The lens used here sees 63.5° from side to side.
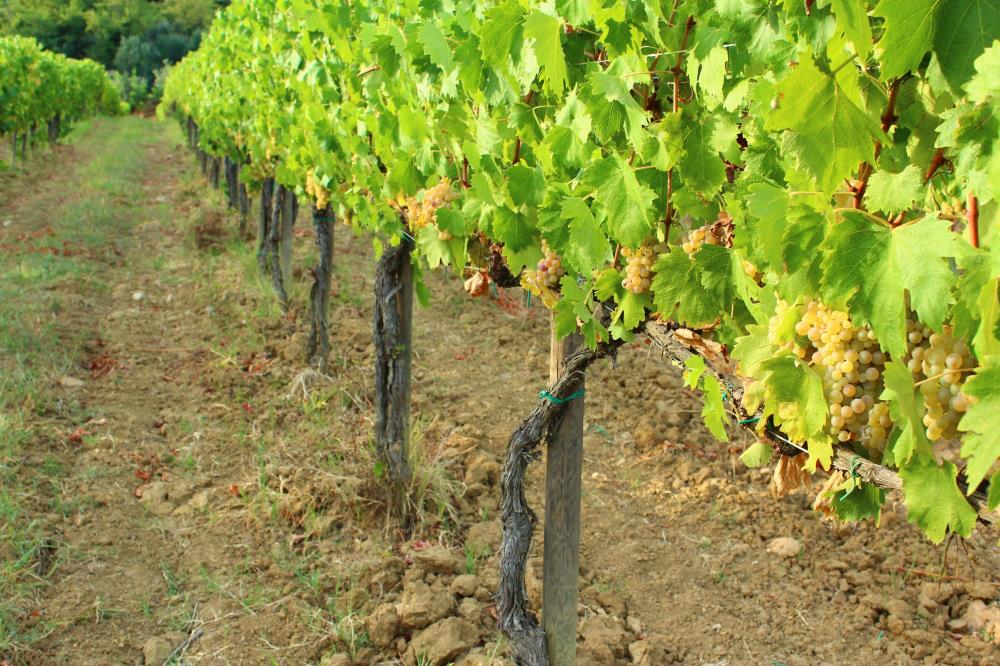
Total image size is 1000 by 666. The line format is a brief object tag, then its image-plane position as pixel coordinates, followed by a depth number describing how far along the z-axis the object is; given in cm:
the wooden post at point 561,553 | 270
